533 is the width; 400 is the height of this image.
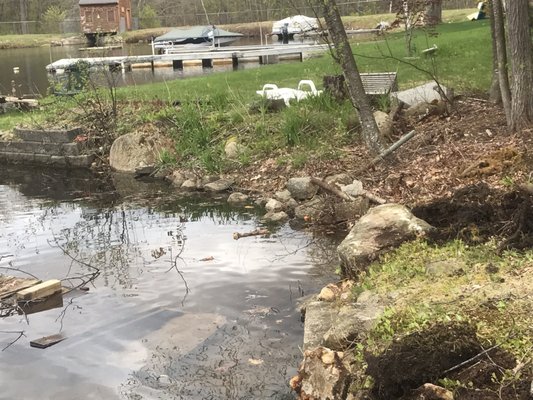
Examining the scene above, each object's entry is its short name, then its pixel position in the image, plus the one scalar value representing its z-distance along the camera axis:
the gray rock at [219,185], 11.50
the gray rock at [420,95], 11.76
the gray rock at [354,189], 9.17
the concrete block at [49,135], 14.77
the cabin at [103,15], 58.71
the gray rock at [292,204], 9.93
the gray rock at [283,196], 10.19
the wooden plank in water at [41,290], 6.93
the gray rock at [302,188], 10.04
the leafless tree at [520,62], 8.67
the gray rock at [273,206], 9.91
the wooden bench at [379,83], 12.53
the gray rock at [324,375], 4.14
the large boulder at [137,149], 13.51
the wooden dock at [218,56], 32.03
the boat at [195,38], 42.09
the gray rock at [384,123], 11.09
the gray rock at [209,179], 11.88
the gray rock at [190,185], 11.89
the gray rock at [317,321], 4.96
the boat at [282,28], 41.44
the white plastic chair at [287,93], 13.34
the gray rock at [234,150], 12.36
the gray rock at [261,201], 10.41
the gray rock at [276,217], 9.57
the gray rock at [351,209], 8.73
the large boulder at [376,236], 6.27
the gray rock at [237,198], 10.74
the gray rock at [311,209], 9.27
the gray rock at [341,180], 9.87
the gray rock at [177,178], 12.28
